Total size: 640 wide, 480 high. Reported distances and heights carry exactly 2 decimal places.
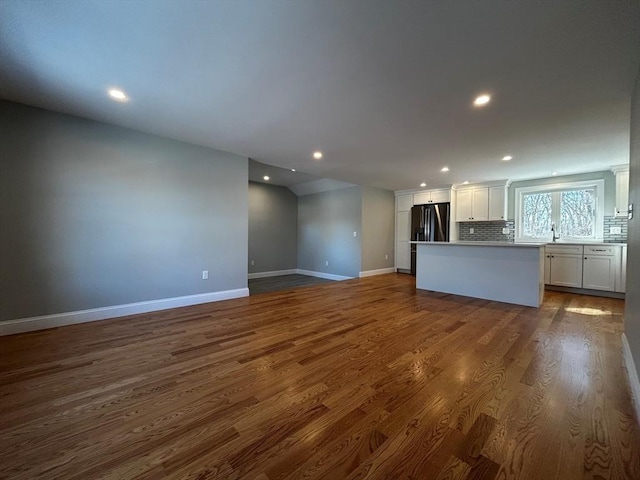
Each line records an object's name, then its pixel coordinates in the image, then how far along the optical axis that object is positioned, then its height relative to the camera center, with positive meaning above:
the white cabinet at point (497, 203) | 5.67 +0.77
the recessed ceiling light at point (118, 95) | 2.37 +1.37
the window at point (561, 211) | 4.82 +0.53
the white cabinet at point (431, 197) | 6.43 +1.05
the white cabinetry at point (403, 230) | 7.07 +0.17
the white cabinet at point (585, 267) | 4.27 -0.55
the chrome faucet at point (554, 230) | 5.22 +0.13
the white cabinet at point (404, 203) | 7.05 +0.96
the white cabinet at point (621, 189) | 4.32 +0.83
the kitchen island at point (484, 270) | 3.75 -0.57
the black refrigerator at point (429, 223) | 6.37 +0.34
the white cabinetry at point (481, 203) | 5.70 +0.80
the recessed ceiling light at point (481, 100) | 2.35 +1.31
